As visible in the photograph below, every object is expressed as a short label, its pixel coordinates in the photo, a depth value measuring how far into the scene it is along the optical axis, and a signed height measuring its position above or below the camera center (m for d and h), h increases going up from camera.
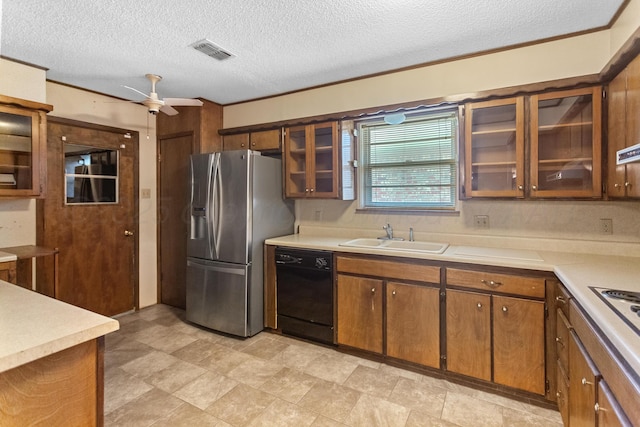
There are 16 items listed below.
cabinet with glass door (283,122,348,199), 3.10 +0.51
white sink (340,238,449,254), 2.68 -0.31
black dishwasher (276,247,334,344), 2.83 -0.76
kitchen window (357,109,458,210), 2.91 +0.49
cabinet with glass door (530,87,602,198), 2.13 +0.46
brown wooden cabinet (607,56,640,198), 1.69 +0.47
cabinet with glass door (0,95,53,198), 2.53 +0.52
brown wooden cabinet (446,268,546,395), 2.05 -0.80
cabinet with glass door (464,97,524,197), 2.34 +0.48
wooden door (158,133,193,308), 3.83 -0.06
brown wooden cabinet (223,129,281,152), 3.49 +0.81
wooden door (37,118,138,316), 3.13 -0.18
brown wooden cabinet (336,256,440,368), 2.39 -0.78
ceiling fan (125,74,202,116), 2.74 +0.95
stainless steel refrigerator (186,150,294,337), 3.04 -0.23
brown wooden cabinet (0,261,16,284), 2.38 -0.44
